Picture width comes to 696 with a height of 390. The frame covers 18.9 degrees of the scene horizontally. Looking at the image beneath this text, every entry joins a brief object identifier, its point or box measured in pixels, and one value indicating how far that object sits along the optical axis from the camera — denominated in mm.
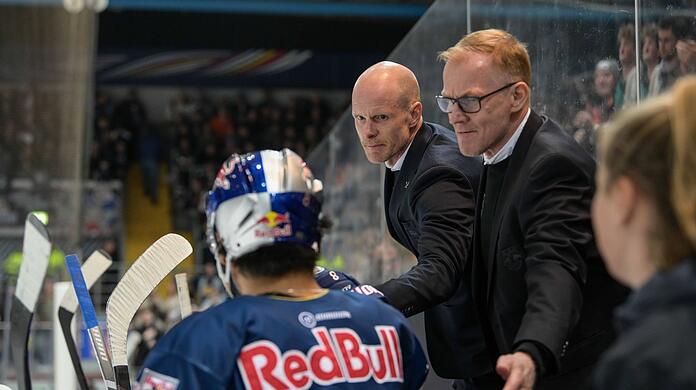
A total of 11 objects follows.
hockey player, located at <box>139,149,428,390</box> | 2714
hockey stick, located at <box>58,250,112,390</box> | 5152
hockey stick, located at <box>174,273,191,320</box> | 4178
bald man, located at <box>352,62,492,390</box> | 4131
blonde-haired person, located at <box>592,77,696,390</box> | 1853
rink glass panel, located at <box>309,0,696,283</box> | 4764
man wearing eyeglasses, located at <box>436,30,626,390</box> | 3434
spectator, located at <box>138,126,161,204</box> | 30221
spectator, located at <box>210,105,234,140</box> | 30813
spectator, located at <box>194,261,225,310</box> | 22390
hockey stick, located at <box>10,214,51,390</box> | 5171
